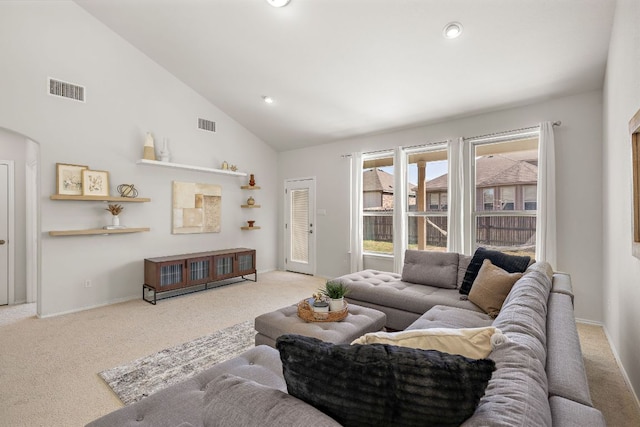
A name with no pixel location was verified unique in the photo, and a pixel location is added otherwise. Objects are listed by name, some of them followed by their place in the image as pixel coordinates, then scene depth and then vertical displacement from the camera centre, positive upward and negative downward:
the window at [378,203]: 5.12 +0.19
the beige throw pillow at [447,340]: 1.00 -0.42
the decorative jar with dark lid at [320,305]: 2.36 -0.70
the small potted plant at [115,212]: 4.09 +0.04
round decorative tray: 2.31 -0.77
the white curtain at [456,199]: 4.17 +0.20
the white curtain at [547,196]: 3.51 +0.20
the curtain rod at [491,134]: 3.54 +1.04
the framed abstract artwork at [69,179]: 3.72 +0.45
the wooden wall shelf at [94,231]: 3.66 -0.21
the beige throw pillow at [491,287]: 2.46 -0.61
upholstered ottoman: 2.14 -0.83
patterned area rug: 2.16 -1.21
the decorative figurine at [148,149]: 4.42 +0.96
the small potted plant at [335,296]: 2.41 -0.65
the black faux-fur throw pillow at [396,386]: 0.72 -0.42
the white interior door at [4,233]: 4.07 -0.23
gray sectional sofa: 0.77 -0.52
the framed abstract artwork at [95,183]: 3.89 +0.42
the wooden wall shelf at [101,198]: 3.64 +0.22
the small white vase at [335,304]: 2.40 -0.71
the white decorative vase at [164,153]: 4.56 +0.92
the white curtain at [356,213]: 5.25 +0.02
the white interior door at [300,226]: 6.00 -0.24
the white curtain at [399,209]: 4.77 +0.08
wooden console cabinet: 4.21 -0.82
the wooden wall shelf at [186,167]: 4.37 +0.75
